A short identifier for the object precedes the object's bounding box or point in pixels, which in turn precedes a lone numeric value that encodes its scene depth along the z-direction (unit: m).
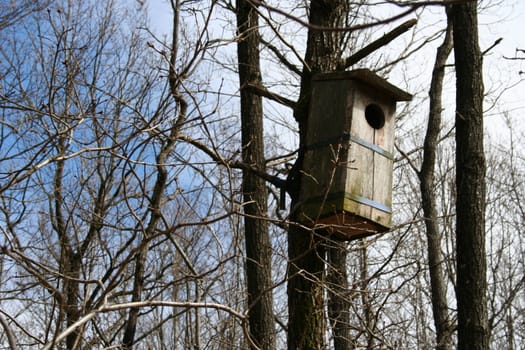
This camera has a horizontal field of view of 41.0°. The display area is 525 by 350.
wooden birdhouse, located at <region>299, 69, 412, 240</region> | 4.04
